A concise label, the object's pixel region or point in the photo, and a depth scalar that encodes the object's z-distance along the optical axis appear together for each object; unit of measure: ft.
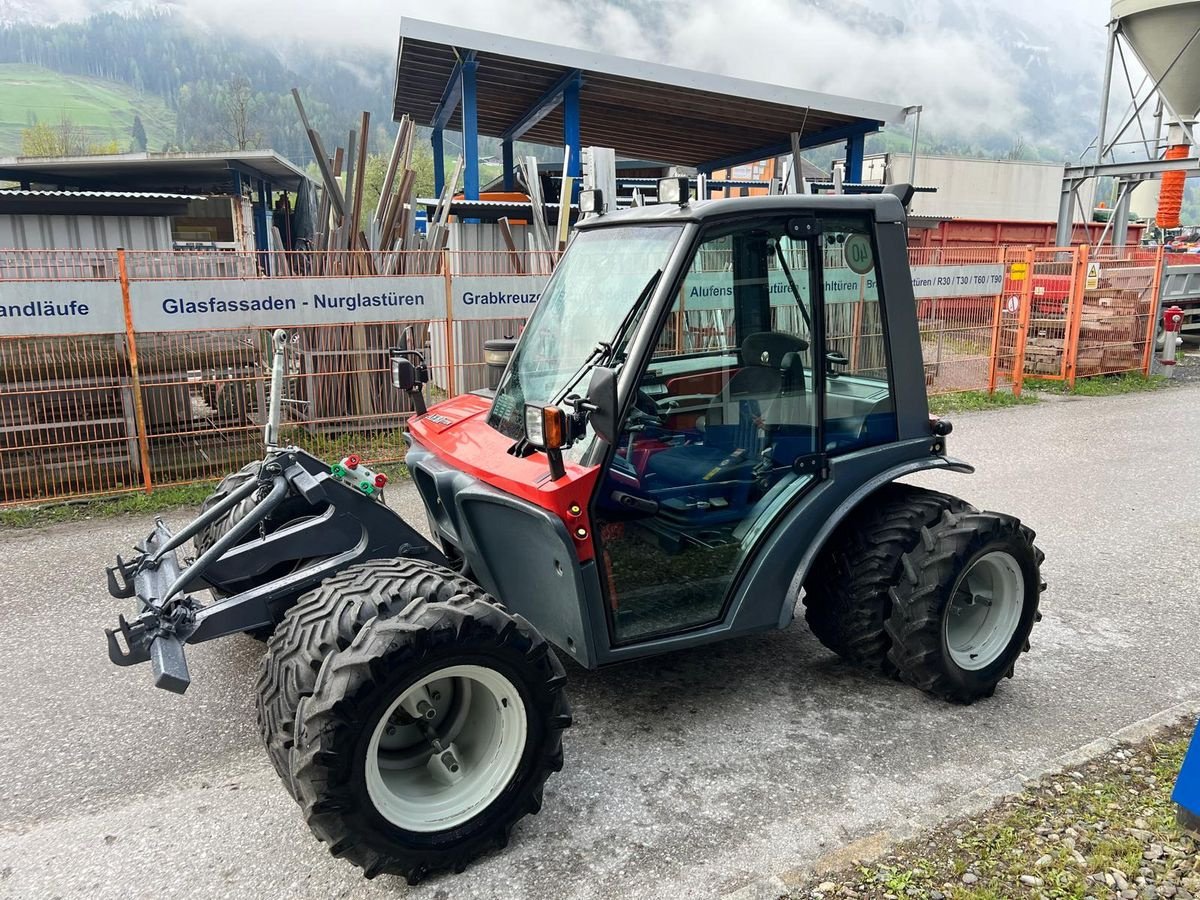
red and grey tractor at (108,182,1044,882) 8.95
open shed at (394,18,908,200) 39.32
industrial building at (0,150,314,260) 42.29
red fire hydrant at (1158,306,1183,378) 44.88
